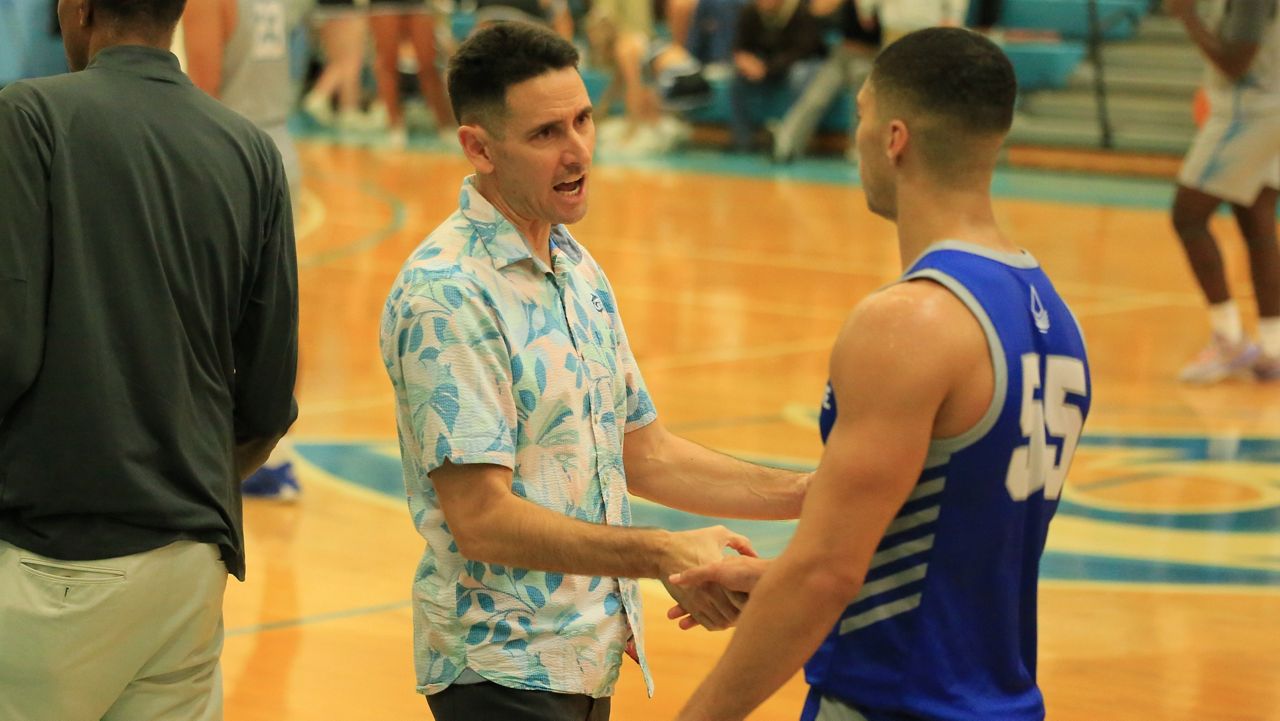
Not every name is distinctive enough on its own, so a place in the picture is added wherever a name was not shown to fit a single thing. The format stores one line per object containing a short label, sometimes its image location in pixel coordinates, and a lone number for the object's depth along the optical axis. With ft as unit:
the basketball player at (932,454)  13.60
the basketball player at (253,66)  35.70
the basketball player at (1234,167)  49.42
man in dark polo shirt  16.05
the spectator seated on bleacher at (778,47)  108.06
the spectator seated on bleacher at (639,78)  113.29
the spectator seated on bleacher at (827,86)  104.73
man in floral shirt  15.88
